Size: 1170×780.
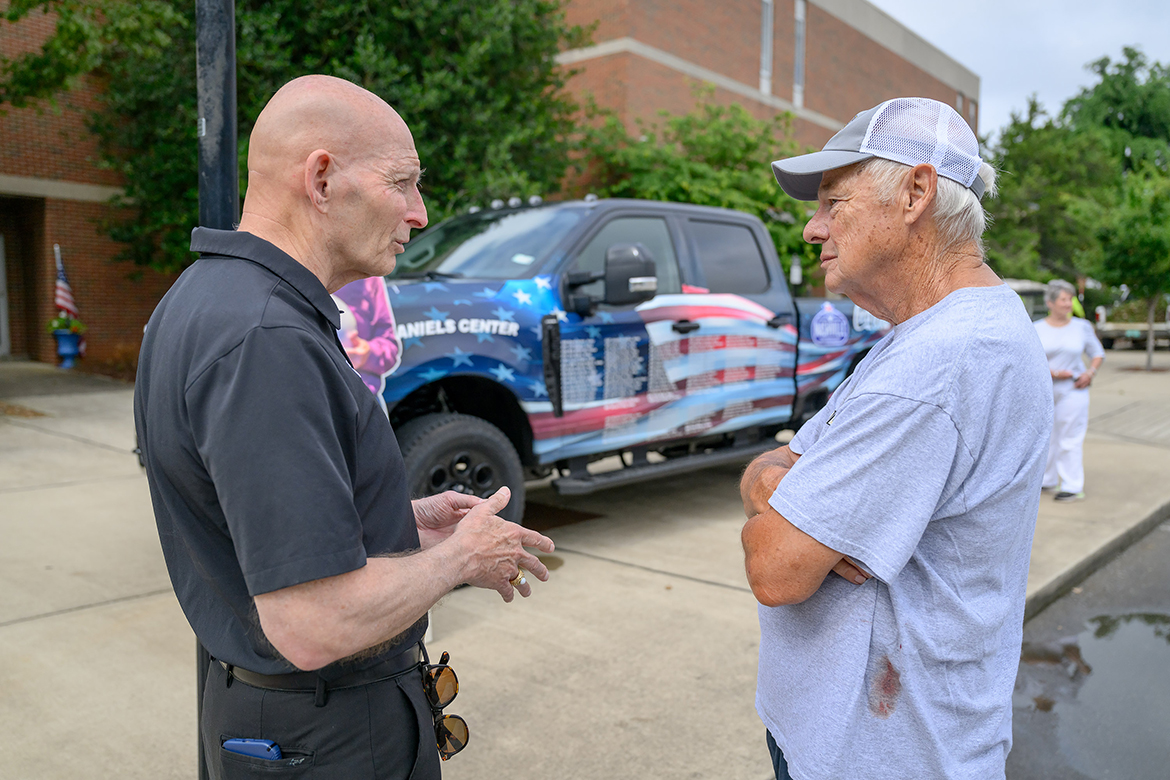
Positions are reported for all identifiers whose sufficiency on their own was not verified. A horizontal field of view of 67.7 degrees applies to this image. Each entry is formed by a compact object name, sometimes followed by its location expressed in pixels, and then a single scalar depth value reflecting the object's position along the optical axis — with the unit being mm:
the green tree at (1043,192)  29297
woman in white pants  7301
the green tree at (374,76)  10711
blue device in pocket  1424
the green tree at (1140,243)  21500
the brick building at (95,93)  15414
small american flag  15289
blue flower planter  15359
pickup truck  4621
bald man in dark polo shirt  1182
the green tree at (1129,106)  45156
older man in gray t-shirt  1394
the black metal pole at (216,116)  2248
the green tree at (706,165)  15383
